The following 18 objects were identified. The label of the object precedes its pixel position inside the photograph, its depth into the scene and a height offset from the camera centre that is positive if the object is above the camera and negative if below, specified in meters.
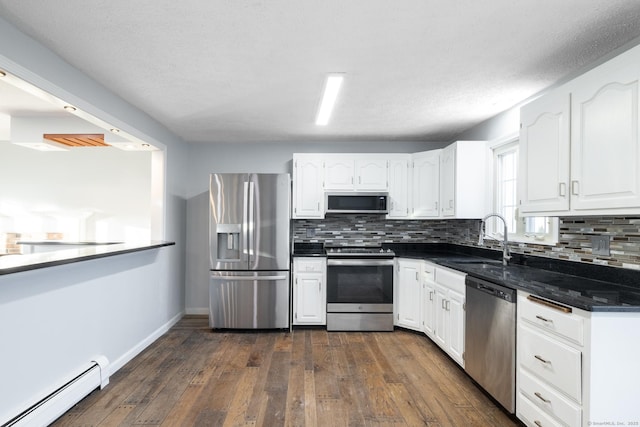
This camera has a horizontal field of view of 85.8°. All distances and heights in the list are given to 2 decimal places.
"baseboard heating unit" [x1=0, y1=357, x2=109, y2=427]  1.96 -1.19
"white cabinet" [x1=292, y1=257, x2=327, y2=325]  4.09 -0.92
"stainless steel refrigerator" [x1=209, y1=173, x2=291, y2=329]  3.99 -0.45
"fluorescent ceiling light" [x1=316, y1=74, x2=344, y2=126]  2.59 +1.01
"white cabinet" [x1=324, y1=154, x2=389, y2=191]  4.30 +0.52
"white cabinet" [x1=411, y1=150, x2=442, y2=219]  4.10 +0.37
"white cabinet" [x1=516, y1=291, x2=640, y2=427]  1.60 -0.72
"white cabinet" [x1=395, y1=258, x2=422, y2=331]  3.89 -0.90
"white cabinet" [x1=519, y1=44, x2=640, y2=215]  1.69 +0.41
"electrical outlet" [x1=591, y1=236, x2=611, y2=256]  2.20 -0.18
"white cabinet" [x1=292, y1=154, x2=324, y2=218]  4.31 +0.36
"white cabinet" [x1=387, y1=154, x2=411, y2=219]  4.30 +0.36
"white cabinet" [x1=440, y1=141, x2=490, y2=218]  3.61 +0.39
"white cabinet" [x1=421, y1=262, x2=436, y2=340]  3.54 -0.89
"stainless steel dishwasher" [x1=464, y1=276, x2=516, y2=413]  2.18 -0.85
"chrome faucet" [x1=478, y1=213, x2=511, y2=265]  3.09 -0.30
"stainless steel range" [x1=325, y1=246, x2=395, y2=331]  4.02 -0.90
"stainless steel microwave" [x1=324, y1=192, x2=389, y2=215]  4.25 +0.16
